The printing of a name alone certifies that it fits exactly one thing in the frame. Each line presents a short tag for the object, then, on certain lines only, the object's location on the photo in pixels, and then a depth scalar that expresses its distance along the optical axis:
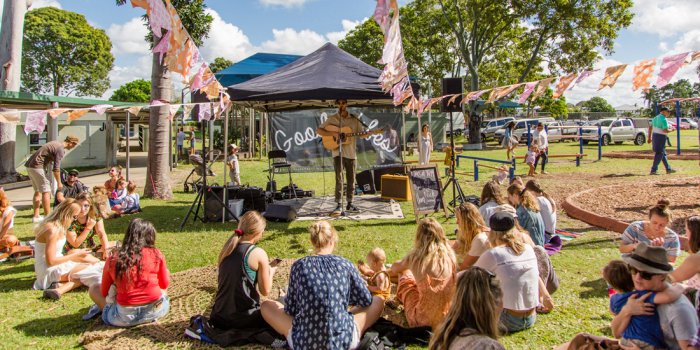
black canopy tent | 8.39
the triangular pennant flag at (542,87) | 7.22
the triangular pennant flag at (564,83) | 6.81
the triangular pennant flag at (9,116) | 6.64
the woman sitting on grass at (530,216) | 5.37
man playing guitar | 9.23
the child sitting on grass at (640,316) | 2.80
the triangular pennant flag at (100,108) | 7.22
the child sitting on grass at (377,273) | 4.76
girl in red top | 4.09
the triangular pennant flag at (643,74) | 5.83
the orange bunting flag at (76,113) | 7.11
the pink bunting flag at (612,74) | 6.22
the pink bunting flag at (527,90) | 7.27
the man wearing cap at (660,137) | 12.72
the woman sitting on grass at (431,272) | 3.88
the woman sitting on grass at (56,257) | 5.05
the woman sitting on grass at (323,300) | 3.24
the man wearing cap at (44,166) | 9.11
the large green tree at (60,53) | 43.59
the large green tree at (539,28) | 28.97
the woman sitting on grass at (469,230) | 4.34
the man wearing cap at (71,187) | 9.09
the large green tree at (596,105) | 123.06
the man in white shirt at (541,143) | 14.99
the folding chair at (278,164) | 11.44
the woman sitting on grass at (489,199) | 5.85
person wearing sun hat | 2.71
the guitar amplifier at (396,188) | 10.08
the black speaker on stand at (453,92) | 8.78
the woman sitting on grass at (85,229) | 5.70
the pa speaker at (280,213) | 8.70
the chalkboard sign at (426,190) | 8.38
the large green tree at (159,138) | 11.49
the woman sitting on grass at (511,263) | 3.74
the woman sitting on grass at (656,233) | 4.68
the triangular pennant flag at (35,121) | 6.66
